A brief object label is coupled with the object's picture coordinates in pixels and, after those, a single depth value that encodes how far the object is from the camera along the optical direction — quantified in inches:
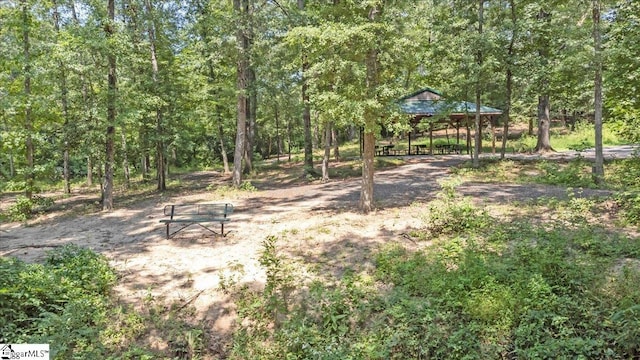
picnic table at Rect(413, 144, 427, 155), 1024.1
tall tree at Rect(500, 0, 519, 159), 619.2
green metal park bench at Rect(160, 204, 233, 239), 354.6
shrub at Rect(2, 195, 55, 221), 495.5
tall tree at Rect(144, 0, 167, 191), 621.3
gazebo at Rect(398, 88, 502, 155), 775.3
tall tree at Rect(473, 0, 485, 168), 613.3
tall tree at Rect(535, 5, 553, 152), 613.2
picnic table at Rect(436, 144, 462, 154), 1048.8
